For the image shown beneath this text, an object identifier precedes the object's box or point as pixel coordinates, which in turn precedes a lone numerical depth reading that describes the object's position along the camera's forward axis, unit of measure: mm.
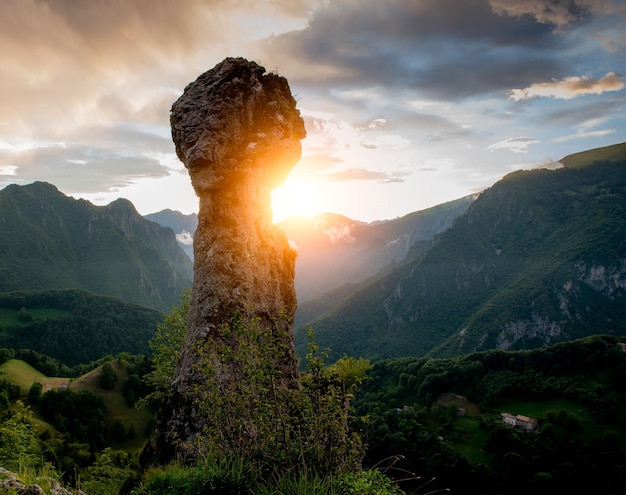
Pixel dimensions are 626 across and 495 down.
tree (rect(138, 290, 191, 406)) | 29655
